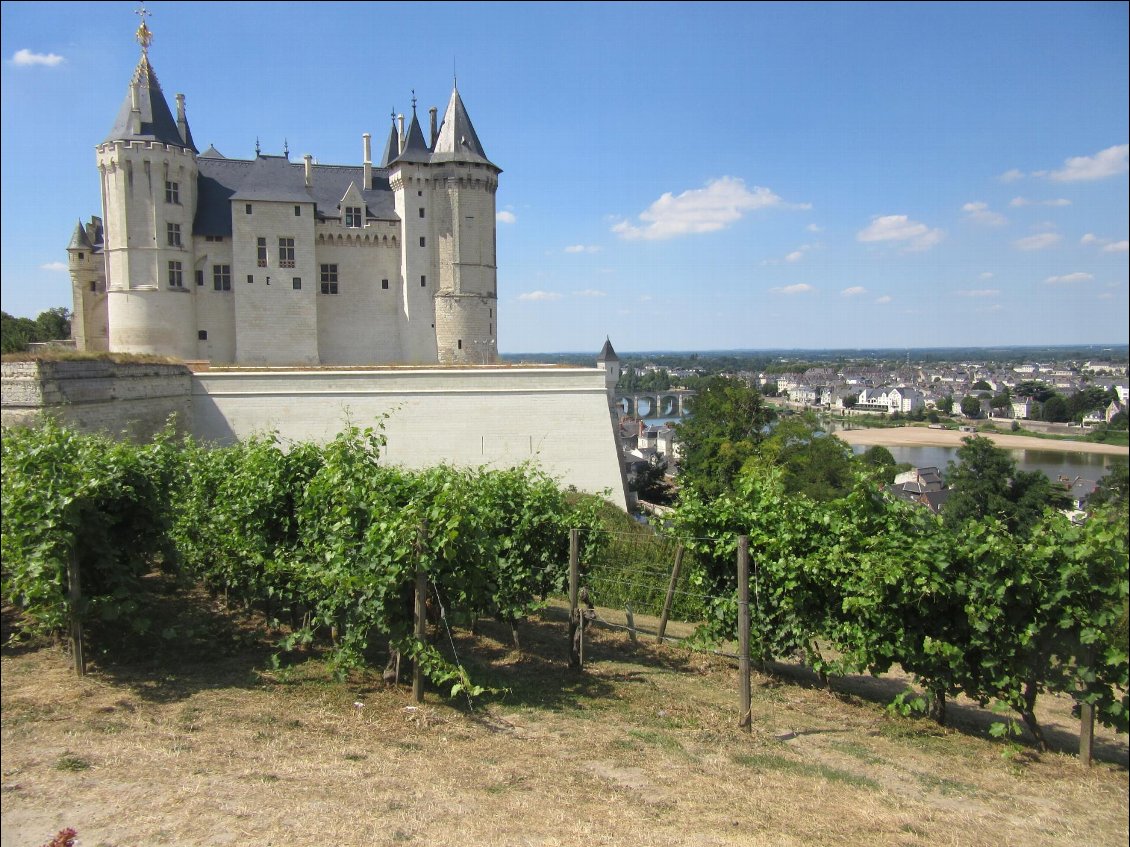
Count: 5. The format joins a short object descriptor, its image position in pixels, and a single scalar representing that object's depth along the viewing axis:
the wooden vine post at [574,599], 7.95
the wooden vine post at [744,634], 6.57
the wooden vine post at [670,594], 9.20
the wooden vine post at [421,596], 6.49
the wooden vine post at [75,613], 6.59
